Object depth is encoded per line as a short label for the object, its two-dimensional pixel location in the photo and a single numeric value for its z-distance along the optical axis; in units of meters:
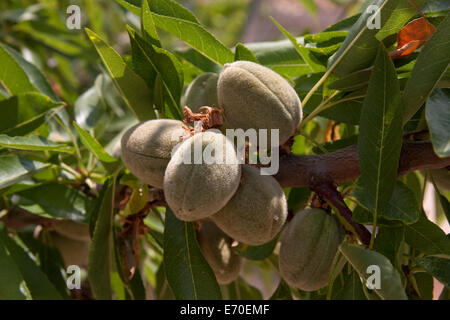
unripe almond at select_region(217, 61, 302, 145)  0.26
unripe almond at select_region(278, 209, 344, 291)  0.26
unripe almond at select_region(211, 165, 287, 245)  0.25
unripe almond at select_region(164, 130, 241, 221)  0.23
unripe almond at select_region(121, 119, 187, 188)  0.25
